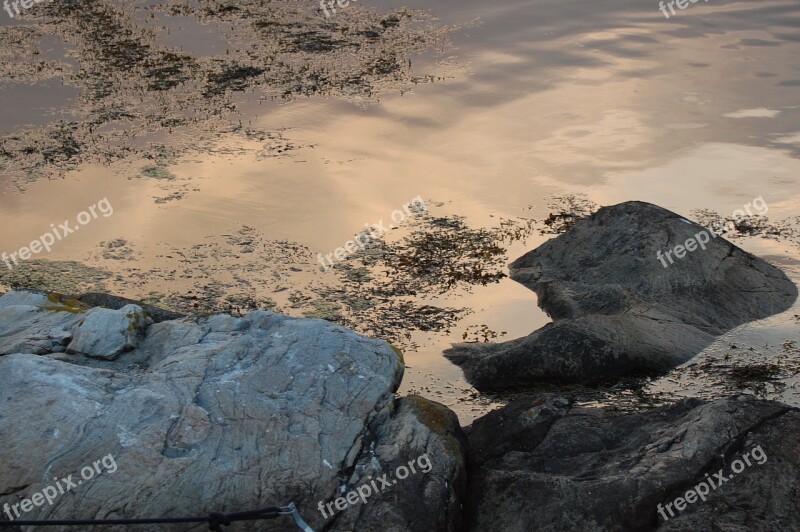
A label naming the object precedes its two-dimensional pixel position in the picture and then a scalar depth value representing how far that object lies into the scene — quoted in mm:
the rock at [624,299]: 10398
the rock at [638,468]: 6949
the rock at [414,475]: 7191
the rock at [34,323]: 8453
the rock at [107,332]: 8430
